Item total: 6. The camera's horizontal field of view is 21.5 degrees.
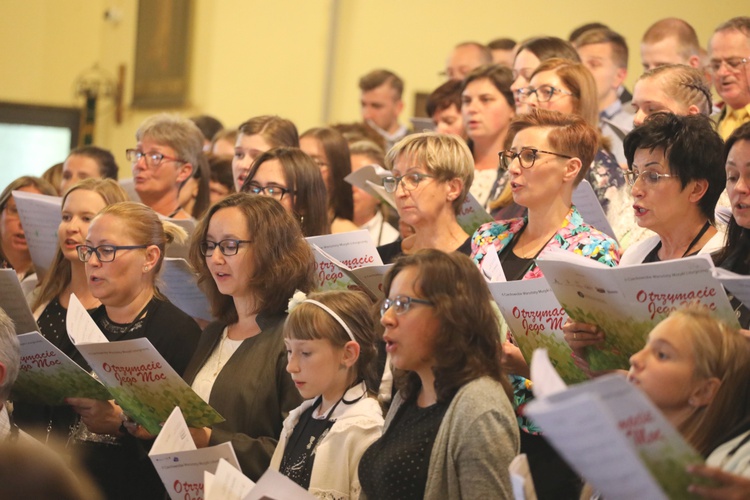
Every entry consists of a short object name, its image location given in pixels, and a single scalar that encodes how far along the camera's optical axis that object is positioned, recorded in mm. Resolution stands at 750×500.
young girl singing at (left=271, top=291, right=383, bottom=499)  4946
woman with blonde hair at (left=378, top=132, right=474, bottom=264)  6594
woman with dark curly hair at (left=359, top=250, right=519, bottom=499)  4241
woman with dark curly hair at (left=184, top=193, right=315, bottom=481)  5582
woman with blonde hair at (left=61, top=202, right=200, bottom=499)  6050
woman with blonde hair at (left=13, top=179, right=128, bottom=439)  7059
